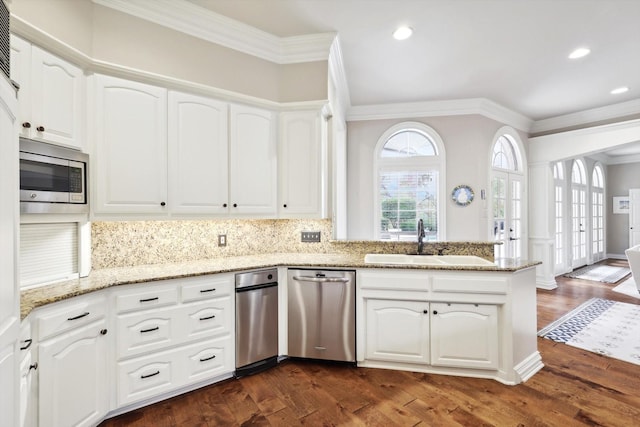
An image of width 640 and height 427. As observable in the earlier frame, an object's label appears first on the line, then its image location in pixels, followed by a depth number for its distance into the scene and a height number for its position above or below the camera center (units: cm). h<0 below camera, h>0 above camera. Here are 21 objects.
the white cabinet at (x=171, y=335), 193 -82
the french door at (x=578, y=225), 671 -29
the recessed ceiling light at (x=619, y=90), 404 +165
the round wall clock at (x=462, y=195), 454 +28
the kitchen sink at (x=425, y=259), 256 -41
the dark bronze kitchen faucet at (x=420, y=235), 283 -20
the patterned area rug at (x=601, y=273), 585 -126
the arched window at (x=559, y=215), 599 -5
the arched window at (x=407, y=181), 470 +51
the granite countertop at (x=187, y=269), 162 -40
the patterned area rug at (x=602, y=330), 290 -129
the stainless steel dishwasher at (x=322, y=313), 250 -82
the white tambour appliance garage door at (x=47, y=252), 176 -22
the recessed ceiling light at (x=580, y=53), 312 +167
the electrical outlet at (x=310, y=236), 310 -22
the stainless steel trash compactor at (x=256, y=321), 235 -84
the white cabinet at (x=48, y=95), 167 +72
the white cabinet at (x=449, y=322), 231 -86
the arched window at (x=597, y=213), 758 -2
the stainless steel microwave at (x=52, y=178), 169 +23
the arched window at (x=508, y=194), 490 +32
